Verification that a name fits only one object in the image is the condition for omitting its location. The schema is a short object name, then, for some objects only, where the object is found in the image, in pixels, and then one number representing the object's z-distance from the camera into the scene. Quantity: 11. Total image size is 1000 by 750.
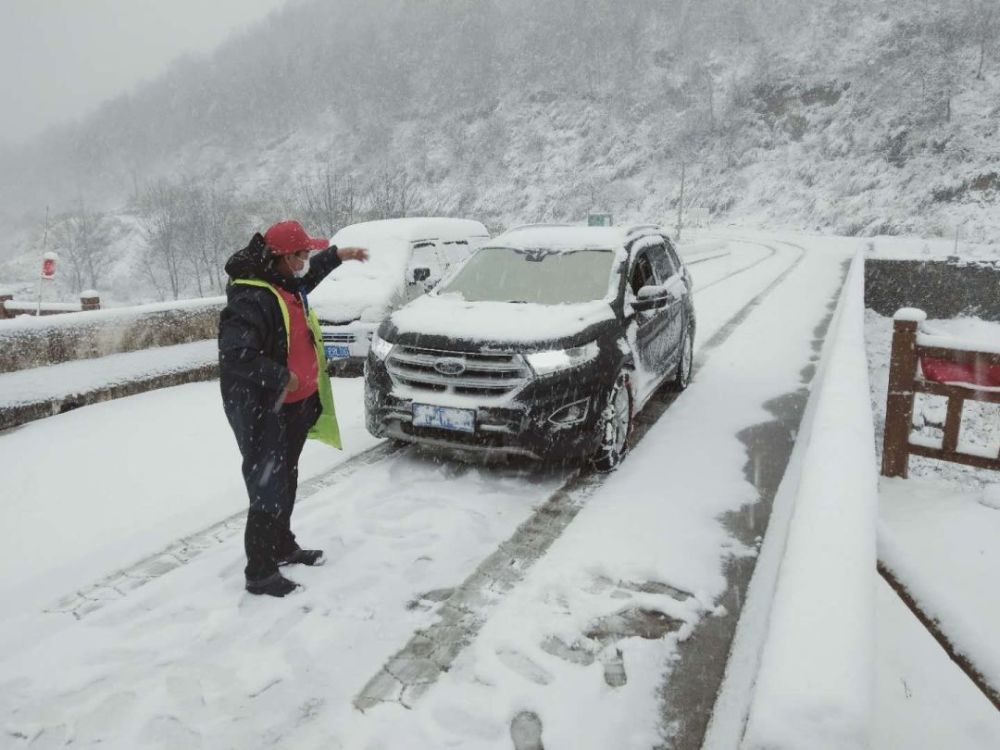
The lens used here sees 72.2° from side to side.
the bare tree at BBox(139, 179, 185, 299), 58.91
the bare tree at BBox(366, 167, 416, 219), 32.53
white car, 8.70
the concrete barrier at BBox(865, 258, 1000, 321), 25.08
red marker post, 9.08
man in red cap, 3.20
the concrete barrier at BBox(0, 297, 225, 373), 6.87
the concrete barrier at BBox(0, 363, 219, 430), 6.65
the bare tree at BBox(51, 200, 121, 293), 60.66
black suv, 4.79
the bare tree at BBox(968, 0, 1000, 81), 58.46
